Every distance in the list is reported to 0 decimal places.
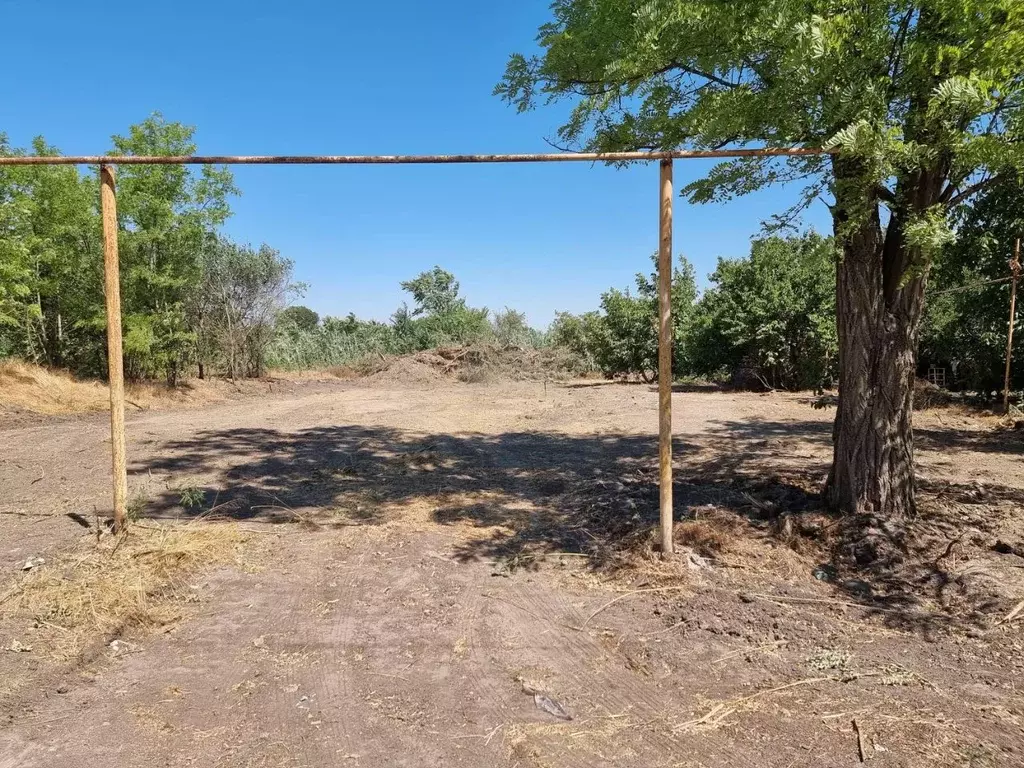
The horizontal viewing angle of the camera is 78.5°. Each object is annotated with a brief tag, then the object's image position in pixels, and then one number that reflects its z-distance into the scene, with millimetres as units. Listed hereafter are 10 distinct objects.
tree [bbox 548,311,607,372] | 24316
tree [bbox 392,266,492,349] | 33250
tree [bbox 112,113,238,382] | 15664
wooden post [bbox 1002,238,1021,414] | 8984
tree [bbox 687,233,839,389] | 16016
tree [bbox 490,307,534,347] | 37000
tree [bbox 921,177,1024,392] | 7848
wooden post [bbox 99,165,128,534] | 4289
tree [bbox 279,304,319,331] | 54716
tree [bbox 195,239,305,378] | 21078
